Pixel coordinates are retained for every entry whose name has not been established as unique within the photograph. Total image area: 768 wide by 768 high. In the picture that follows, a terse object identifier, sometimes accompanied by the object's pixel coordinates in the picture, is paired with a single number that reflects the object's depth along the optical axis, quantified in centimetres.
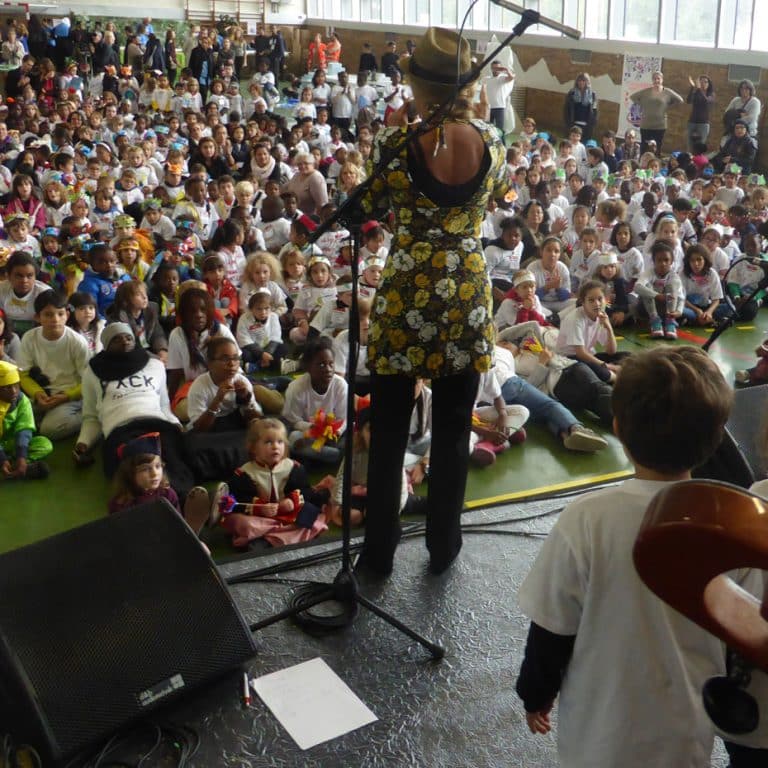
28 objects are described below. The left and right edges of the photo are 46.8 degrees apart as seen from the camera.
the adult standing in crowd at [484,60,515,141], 1172
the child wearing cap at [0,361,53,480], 402
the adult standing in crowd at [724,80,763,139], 1199
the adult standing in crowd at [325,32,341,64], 1925
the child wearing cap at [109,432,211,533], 340
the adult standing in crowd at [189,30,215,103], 1627
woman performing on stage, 242
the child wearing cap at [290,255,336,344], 598
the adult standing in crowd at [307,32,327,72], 1870
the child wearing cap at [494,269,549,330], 555
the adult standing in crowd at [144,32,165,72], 1658
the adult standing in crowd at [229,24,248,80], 1872
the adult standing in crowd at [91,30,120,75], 1596
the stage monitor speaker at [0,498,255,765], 205
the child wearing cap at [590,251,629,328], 653
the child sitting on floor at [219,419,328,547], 343
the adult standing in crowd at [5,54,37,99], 1395
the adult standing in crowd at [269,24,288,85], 1906
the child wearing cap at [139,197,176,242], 716
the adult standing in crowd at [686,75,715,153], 1266
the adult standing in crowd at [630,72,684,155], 1240
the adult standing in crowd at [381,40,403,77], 1768
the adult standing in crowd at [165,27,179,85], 1698
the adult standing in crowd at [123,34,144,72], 1683
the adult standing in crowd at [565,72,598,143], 1389
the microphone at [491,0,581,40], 192
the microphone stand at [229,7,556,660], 221
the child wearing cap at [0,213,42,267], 636
